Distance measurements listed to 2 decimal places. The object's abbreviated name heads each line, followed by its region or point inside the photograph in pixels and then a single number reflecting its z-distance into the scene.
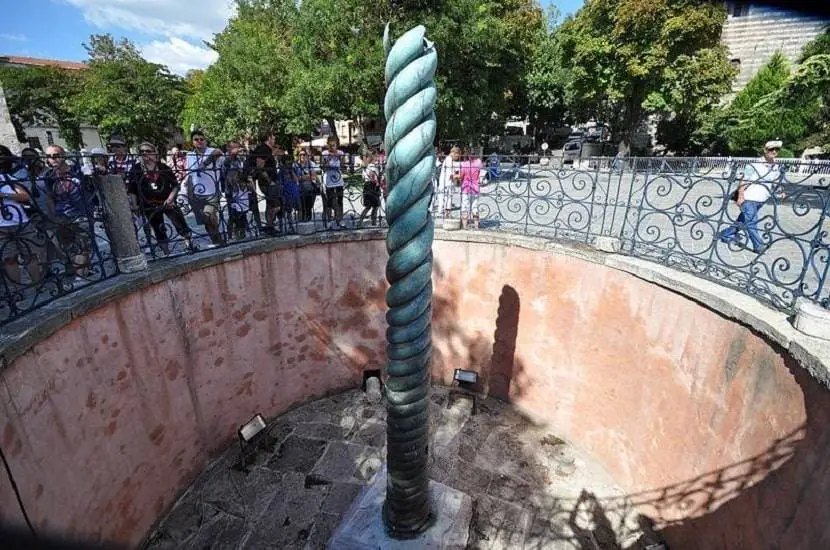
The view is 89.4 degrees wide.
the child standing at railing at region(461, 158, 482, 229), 6.95
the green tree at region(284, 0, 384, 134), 12.21
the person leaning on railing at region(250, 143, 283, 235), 6.22
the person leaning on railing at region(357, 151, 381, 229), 6.79
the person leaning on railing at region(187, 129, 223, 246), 5.68
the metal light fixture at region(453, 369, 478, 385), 6.77
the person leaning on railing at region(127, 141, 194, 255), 5.25
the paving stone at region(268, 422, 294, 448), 6.24
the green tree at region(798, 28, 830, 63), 17.14
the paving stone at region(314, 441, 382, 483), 5.58
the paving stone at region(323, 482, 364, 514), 5.12
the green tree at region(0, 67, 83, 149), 37.04
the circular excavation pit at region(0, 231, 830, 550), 3.54
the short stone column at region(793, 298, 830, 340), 3.25
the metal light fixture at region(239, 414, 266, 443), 5.66
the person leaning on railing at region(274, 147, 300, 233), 6.24
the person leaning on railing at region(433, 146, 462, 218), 7.34
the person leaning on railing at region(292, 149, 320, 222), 6.72
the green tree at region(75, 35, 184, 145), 30.91
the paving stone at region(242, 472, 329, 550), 4.72
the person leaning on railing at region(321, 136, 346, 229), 7.03
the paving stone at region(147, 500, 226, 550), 4.80
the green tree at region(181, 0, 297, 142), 18.45
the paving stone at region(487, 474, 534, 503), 5.30
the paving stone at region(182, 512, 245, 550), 4.71
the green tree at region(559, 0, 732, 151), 18.86
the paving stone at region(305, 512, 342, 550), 4.71
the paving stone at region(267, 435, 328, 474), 5.74
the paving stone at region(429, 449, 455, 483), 5.52
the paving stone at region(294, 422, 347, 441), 6.30
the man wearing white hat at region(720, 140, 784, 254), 5.28
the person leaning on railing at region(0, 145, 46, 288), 3.47
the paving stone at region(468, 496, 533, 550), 4.75
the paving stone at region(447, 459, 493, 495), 5.39
